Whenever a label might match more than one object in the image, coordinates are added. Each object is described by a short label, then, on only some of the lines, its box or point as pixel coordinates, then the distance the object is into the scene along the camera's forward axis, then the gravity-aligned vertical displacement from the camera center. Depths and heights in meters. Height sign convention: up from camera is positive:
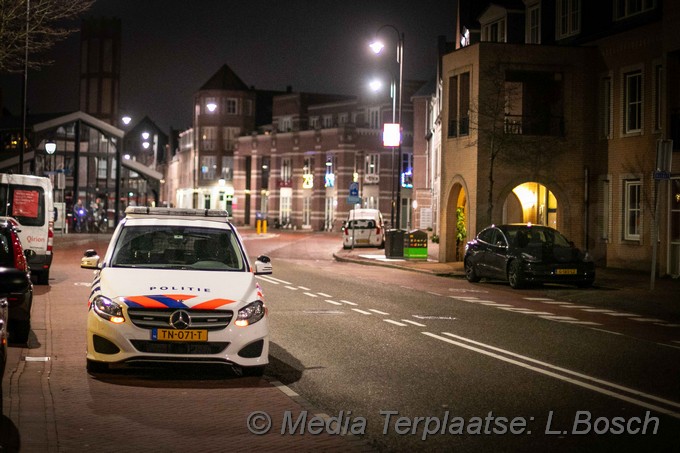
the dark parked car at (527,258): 24.73 -0.89
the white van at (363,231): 51.75 -0.61
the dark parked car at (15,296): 12.80 -1.03
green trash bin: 39.03 -0.96
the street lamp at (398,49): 40.97 +6.86
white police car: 10.16 -1.01
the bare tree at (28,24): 21.45 +4.18
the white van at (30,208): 24.48 +0.14
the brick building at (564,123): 32.03 +3.36
